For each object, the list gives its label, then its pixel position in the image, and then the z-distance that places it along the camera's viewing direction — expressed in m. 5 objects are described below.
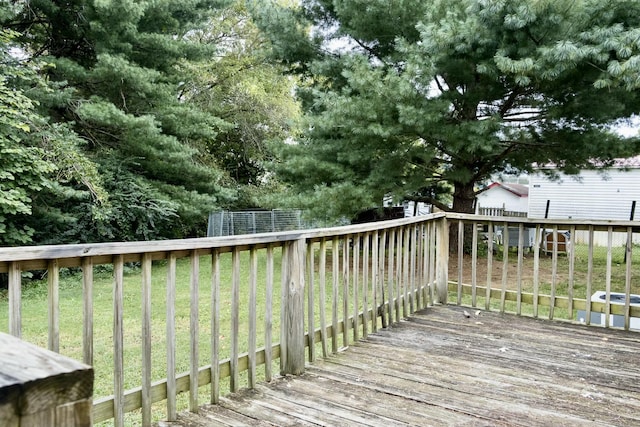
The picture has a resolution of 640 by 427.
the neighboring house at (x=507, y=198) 24.33
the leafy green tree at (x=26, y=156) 7.12
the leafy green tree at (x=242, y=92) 14.04
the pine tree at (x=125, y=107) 8.83
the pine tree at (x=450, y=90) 5.67
